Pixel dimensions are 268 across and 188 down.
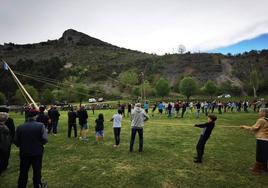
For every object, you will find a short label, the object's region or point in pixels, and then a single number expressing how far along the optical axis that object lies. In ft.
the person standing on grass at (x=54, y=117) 39.93
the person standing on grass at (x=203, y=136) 22.51
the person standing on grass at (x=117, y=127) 29.69
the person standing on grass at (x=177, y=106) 67.04
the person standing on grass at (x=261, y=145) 19.19
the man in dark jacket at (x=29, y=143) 14.84
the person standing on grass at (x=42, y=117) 34.20
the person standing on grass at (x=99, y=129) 32.72
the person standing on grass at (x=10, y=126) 21.09
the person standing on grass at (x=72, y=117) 35.19
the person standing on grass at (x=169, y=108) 67.88
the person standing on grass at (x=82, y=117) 34.17
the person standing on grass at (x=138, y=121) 26.14
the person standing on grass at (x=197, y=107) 67.19
